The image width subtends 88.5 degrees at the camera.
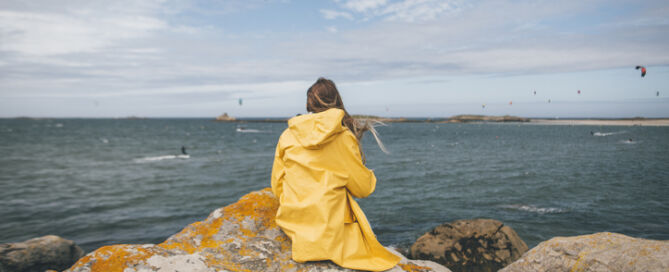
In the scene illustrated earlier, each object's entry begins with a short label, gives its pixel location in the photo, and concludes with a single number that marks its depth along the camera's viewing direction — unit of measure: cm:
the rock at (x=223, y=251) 308
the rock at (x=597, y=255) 398
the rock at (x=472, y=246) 821
